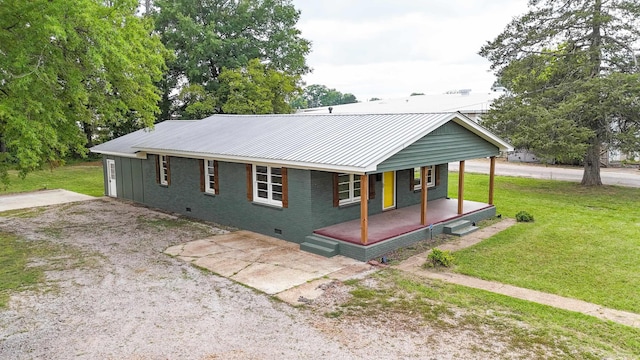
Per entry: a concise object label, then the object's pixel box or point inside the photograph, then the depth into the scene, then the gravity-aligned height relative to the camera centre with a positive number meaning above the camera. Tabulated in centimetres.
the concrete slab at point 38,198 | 1745 -234
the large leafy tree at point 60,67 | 984 +190
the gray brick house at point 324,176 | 1055 -98
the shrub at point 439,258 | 957 -253
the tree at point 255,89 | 2838 +352
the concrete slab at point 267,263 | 877 -269
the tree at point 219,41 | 3092 +738
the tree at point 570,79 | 1797 +277
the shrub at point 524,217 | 1384 -236
